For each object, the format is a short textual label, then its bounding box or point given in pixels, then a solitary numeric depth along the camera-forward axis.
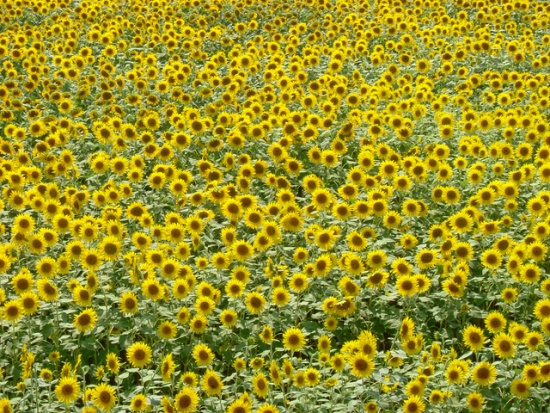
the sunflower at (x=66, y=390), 9.65
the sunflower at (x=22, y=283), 11.21
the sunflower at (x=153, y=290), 11.17
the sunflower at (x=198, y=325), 10.84
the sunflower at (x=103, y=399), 9.54
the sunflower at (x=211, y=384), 9.69
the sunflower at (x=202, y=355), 10.39
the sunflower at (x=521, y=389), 9.85
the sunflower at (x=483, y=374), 10.05
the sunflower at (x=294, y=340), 10.62
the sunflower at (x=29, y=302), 11.01
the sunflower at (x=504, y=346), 10.46
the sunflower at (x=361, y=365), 9.85
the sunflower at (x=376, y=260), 12.15
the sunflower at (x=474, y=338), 10.48
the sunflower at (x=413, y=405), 9.47
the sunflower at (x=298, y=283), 11.79
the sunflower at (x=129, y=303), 11.09
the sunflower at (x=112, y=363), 9.91
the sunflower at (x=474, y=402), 9.69
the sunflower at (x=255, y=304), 11.24
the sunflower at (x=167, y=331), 10.78
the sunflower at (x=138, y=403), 9.32
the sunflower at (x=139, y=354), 10.38
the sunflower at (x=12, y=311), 10.84
